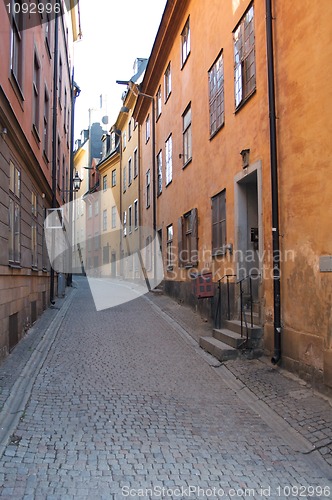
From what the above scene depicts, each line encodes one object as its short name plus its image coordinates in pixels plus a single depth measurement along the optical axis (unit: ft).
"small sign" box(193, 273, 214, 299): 33.83
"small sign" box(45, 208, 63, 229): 47.39
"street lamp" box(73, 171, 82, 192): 66.39
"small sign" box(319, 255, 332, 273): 18.42
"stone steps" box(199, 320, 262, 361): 24.95
